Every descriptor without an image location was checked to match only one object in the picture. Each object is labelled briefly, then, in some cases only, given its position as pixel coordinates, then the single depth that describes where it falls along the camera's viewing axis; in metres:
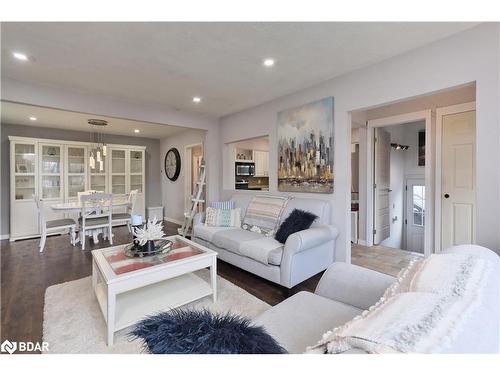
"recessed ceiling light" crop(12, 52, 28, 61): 2.19
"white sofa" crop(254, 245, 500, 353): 0.59
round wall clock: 5.98
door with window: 4.51
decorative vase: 2.12
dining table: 3.84
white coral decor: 2.10
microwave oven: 5.12
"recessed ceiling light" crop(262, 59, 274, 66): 2.36
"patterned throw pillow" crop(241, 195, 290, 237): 3.02
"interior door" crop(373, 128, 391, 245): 3.84
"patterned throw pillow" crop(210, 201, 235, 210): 3.55
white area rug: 1.58
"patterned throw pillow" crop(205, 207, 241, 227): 3.34
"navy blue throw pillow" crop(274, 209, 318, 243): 2.55
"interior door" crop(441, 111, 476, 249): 2.82
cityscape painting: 2.93
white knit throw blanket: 0.53
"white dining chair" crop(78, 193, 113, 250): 3.90
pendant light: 4.48
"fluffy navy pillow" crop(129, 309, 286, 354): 0.63
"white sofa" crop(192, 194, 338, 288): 2.26
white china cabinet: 4.48
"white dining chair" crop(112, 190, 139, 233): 4.52
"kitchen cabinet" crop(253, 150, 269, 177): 5.94
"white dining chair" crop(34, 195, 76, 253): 3.62
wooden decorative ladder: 4.50
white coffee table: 1.65
